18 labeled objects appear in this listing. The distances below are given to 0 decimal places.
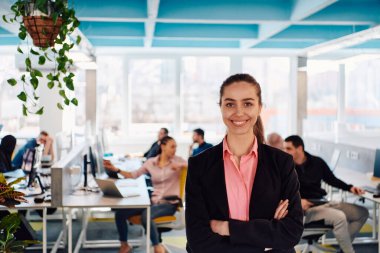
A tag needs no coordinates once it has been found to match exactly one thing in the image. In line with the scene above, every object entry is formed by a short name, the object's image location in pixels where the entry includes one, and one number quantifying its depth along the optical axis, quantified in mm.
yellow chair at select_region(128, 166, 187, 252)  4984
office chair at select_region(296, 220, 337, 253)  4816
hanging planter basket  3234
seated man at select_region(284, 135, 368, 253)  5039
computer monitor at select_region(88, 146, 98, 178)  5148
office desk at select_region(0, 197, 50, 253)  4391
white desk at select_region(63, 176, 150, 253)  4492
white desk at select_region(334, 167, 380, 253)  6010
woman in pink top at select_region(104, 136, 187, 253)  5020
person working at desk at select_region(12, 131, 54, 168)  7707
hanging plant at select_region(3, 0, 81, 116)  3174
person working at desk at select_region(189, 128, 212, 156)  8120
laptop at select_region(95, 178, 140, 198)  4687
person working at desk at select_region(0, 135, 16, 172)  6785
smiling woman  1850
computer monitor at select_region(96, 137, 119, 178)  6082
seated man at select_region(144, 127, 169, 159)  7420
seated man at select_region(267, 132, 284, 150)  6593
